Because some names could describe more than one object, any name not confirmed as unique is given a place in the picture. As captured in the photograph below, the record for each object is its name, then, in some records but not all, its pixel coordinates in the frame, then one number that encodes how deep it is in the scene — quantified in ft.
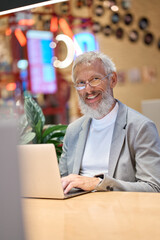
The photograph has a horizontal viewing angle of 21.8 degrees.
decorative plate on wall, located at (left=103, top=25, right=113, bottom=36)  22.47
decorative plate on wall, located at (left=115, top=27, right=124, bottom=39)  22.06
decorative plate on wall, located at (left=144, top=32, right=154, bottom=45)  21.16
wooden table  3.32
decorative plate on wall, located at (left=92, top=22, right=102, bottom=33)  22.61
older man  6.27
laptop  5.23
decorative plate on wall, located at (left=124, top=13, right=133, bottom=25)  21.71
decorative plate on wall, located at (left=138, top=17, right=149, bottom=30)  21.30
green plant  10.23
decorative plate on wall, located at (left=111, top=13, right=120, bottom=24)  22.17
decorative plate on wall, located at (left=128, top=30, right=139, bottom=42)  21.62
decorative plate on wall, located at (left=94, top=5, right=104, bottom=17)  22.64
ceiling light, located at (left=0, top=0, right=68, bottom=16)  7.38
